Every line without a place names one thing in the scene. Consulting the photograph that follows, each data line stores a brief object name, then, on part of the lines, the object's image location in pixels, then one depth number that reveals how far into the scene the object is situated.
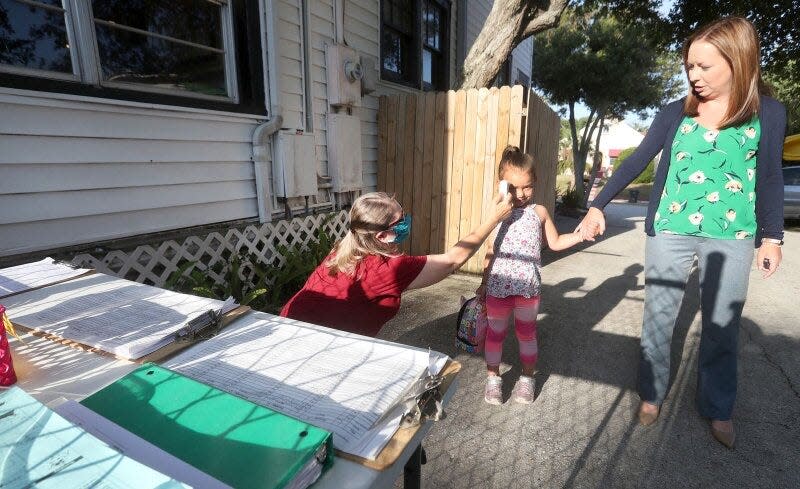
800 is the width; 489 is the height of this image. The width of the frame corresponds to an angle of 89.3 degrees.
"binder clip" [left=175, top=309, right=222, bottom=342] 1.16
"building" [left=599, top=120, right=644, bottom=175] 56.41
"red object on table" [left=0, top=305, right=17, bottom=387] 0.91
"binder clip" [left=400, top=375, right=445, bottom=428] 0.82
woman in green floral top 1.83
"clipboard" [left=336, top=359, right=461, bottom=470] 0.73
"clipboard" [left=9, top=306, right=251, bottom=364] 1.05
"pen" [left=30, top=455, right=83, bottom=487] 0.59
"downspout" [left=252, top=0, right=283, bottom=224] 3.88
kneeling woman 1.77
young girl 2.42
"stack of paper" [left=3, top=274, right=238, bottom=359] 1.13
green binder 0.65
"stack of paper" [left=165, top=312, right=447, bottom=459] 0.82
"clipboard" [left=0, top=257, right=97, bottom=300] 1.44
